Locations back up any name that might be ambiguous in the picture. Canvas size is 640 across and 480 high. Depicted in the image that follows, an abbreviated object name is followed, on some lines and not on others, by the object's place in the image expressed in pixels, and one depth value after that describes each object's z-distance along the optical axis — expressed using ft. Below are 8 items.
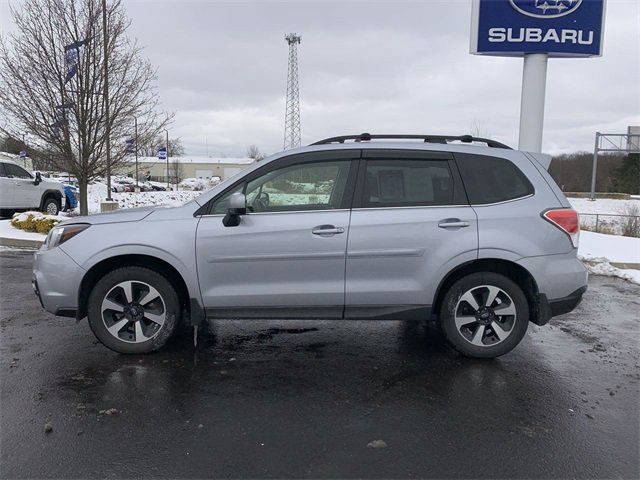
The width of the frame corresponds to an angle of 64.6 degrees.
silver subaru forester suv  13.99
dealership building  352.69
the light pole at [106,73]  39.14
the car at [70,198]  60.75
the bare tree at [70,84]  38.37
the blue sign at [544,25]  32.42
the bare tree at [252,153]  373.56
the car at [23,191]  49.90
